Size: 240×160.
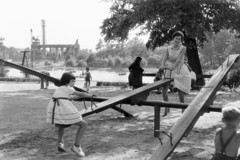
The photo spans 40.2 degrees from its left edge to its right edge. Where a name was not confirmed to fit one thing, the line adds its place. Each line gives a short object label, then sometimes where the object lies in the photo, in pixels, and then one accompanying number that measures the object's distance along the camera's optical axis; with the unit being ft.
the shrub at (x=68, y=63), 306.35
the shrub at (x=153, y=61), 268.62
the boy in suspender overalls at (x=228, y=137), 9.39
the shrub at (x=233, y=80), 47.09
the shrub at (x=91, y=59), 302.86
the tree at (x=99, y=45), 357.45
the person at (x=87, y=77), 56.80
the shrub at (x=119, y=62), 276.00
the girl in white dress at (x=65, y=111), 13.26
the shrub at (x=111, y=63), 276.00
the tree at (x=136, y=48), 318.45
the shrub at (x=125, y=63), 277.03
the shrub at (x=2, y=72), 109.02
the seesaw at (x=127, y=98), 14.39
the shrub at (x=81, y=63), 292.61
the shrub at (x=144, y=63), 261.24
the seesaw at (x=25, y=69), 20.80
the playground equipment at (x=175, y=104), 10.40
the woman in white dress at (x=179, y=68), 18.81
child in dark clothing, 28.71
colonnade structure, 373.85
